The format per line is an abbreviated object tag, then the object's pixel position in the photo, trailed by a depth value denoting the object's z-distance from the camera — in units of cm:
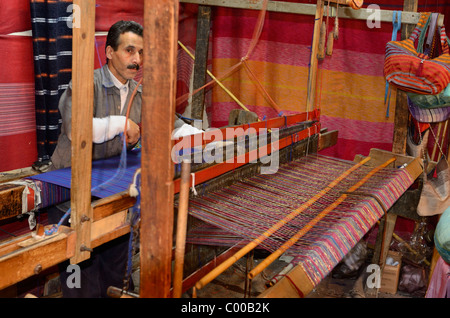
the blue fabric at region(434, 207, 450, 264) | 285
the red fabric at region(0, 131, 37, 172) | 344
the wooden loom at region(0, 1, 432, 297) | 177
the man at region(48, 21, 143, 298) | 288
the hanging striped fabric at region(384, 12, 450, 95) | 377
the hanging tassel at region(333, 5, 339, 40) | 360
